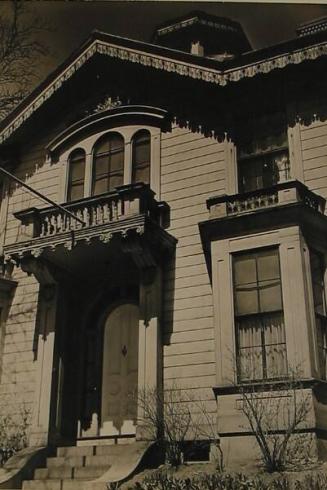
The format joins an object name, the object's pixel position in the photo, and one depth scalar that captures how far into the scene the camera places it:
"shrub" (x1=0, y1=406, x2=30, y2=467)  12.58
